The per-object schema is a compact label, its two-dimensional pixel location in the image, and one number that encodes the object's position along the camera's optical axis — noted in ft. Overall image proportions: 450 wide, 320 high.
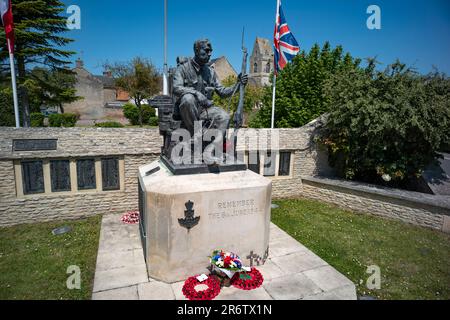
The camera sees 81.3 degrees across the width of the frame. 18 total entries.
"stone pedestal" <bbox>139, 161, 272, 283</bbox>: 15.02
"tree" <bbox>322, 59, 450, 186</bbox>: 27.43
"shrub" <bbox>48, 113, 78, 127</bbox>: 78.23
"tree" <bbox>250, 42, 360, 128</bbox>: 46.13
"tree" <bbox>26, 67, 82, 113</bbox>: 49.00
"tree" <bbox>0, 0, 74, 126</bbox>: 43.37
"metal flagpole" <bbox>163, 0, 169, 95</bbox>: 43.55
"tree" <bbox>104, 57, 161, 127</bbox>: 91.50
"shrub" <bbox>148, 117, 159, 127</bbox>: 90.19
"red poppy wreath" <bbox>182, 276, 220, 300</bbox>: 14.20
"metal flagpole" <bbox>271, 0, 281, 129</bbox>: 32.88
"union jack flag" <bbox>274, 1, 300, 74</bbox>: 32.55
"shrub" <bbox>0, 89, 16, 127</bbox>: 53.67
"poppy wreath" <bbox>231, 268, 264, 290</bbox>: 15.29
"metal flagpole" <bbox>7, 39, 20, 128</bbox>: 25.70
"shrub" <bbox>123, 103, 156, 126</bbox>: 94.89
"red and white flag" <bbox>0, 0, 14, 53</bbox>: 25.18
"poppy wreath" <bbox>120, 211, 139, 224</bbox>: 25.70
